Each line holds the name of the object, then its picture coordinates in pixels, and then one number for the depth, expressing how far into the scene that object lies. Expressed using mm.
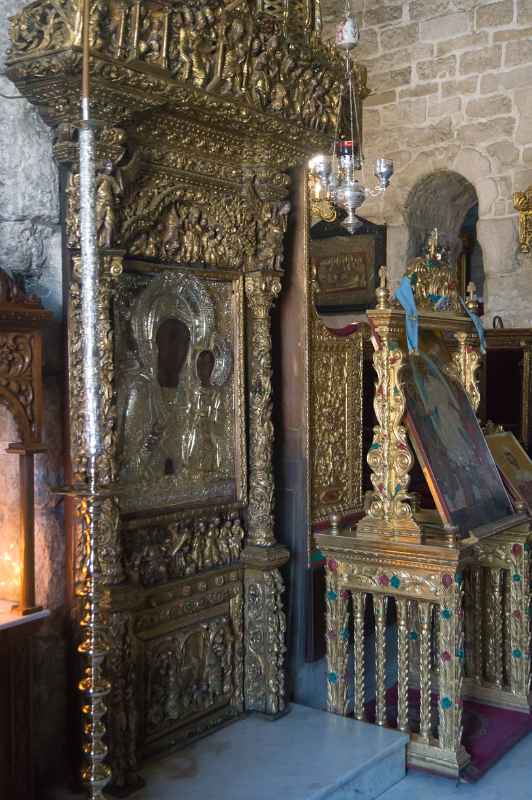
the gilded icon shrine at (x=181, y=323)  2869
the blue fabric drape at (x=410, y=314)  3734
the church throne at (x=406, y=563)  3500
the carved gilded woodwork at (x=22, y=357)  2695
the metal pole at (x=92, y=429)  2414
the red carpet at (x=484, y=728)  3656
